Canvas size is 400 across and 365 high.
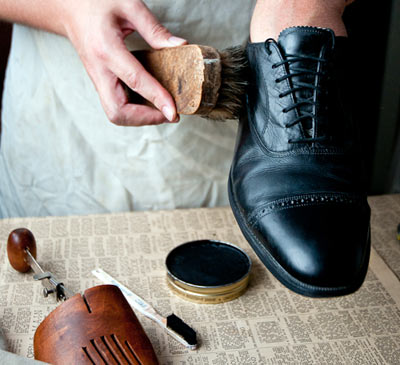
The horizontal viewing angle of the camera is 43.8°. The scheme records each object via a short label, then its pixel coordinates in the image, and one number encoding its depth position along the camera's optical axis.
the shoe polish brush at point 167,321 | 0.58
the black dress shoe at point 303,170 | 0.52
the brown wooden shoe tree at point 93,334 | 0.48
